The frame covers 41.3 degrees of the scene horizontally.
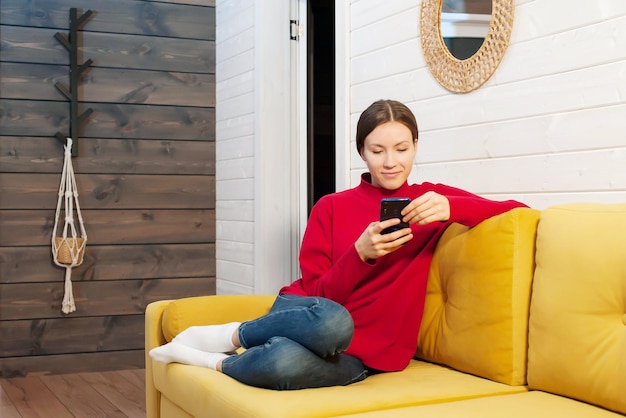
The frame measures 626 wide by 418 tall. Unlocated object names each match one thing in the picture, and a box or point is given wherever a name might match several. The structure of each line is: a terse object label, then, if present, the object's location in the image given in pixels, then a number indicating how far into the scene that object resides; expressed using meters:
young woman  2.02
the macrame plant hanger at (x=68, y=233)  4.24
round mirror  2.50
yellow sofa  1.76
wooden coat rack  4.30
